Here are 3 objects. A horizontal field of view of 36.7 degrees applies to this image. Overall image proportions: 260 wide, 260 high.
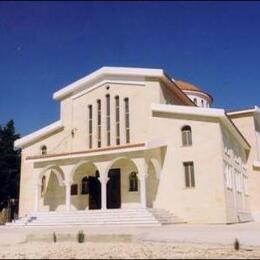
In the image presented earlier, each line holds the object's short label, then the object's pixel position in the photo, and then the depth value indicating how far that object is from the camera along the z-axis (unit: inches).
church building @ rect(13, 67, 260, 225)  864.3
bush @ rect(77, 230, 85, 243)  466.0
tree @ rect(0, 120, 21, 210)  1439.7
